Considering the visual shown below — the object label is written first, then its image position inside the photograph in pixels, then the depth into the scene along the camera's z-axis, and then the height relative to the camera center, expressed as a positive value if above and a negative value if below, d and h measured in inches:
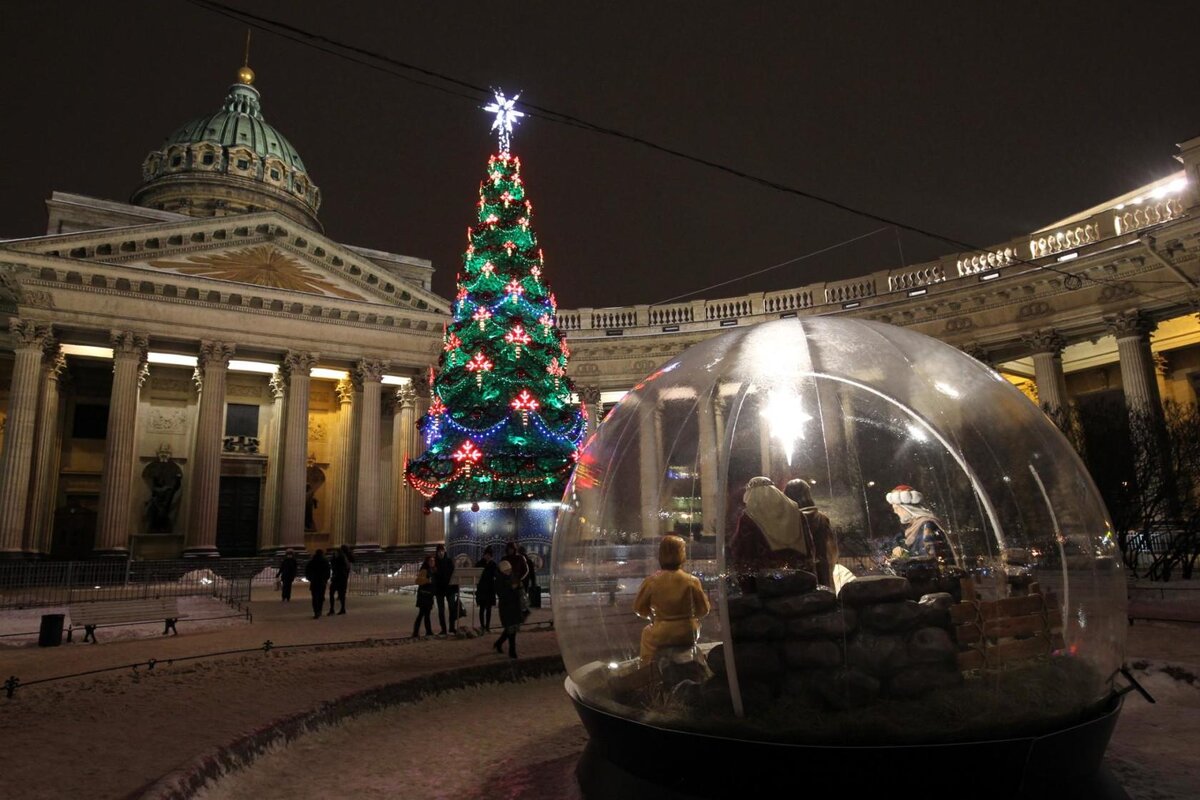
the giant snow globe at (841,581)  134.7 -14.0
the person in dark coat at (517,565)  412.2 -23.9
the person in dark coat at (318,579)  581.3 -39.4
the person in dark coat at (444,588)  457.1 -39.6
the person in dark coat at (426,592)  449.1 -40.9
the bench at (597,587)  188.2 -17.2
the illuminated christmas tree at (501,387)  698.8 +141.6
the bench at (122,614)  464.4 -53.7
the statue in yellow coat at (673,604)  162.9 -19.0
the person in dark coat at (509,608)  361.7 -42.1
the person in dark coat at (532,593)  605.6 -58.6
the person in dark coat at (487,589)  444.1 -39.5
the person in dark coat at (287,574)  734.5 -44.7
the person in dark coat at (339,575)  608.7 -38.4
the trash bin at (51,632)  451.2 -60.4
